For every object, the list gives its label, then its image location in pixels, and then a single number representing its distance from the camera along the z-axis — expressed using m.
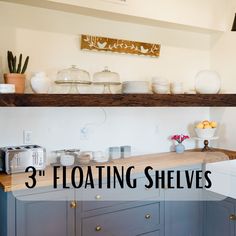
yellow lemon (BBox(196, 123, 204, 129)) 3.38
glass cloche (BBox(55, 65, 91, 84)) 2.62
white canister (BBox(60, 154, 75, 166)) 2.57
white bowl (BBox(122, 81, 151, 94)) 2.76
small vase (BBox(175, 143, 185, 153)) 3.29
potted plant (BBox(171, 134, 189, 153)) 3.29
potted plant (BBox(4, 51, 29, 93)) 2.31
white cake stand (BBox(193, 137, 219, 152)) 3.41
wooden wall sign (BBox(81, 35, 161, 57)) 2.81
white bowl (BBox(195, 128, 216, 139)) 3.36
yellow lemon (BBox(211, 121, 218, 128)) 3.41
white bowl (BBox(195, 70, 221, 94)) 3.29
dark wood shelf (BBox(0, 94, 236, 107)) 2.24
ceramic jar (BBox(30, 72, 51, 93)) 2.41
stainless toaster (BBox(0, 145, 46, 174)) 2.33
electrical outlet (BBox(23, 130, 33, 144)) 2.58
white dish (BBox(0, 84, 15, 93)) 2.20
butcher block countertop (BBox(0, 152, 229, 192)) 2.13
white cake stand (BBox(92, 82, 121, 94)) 2.81
